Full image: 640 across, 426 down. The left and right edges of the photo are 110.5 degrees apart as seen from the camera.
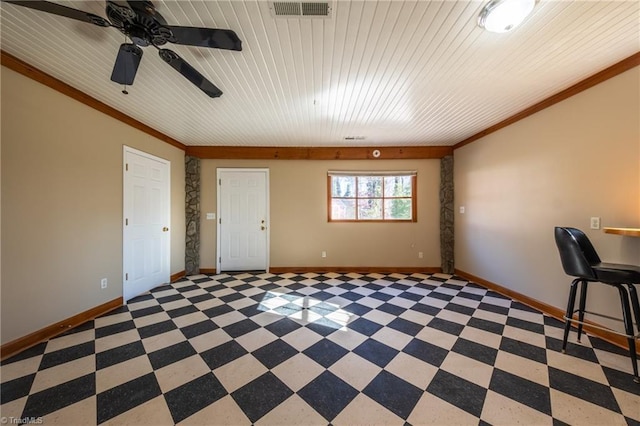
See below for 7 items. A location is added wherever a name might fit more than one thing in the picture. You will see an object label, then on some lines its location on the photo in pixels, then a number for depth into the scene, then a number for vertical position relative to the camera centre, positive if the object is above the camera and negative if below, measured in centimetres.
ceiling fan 123 +111
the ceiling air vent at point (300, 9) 138 +130
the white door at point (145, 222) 301 -14
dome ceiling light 136 +127
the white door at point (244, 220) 432 -14
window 445 +31
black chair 162 -47
